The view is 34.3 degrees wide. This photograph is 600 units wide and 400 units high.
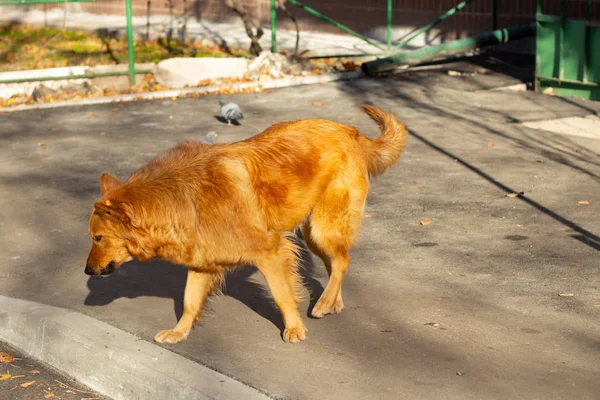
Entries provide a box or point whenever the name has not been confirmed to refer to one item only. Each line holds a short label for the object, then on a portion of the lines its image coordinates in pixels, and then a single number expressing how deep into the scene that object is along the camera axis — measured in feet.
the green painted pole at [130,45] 52.92
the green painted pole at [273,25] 55.88
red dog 18.02
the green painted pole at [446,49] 53.01
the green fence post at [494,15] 58.18
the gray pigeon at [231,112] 41.60
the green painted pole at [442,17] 58.39
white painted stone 52.95
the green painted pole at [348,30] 58.32
